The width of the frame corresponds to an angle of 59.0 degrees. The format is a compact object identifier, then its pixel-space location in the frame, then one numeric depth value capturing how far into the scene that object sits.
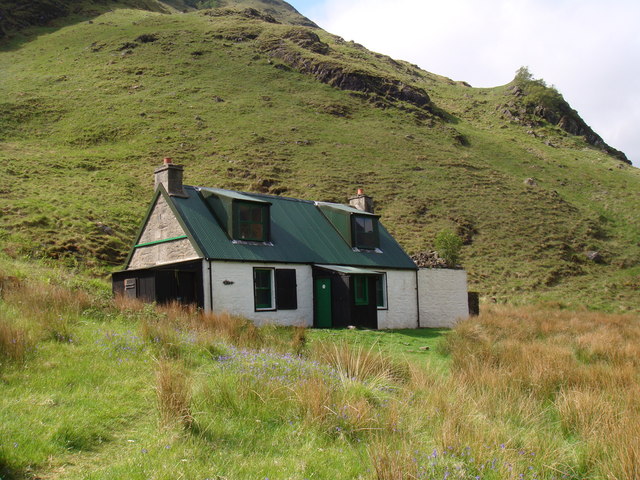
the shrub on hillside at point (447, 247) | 40.66
